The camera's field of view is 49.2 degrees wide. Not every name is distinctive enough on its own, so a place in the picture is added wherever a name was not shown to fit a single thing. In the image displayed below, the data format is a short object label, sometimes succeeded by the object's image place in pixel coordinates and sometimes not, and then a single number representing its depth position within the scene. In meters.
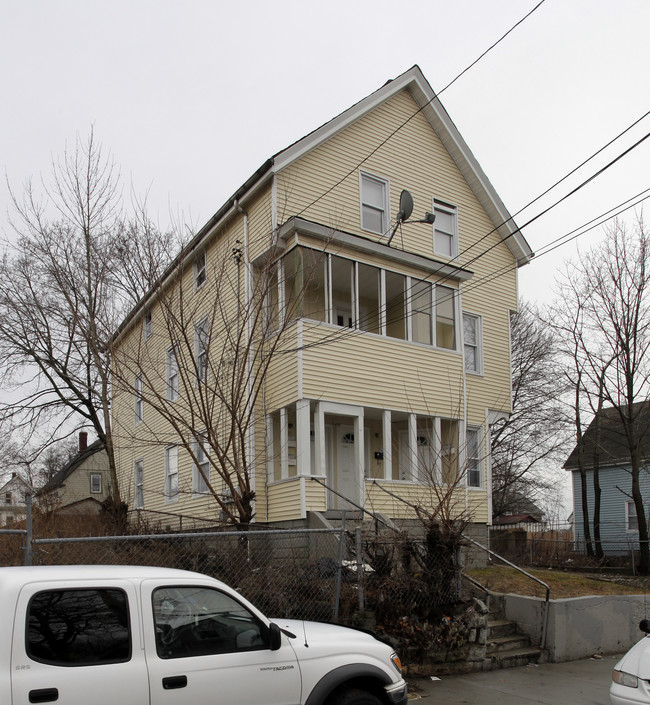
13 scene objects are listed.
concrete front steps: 9.88
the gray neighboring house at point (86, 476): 51.03
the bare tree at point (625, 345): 20.00
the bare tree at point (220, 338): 11.37
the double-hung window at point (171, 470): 20.53
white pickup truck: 4.24
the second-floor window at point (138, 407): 23.27
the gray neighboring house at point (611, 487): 29.81
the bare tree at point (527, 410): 33.81
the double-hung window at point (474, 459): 18.19
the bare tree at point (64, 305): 16.67
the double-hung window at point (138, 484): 23.27
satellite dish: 16.94
